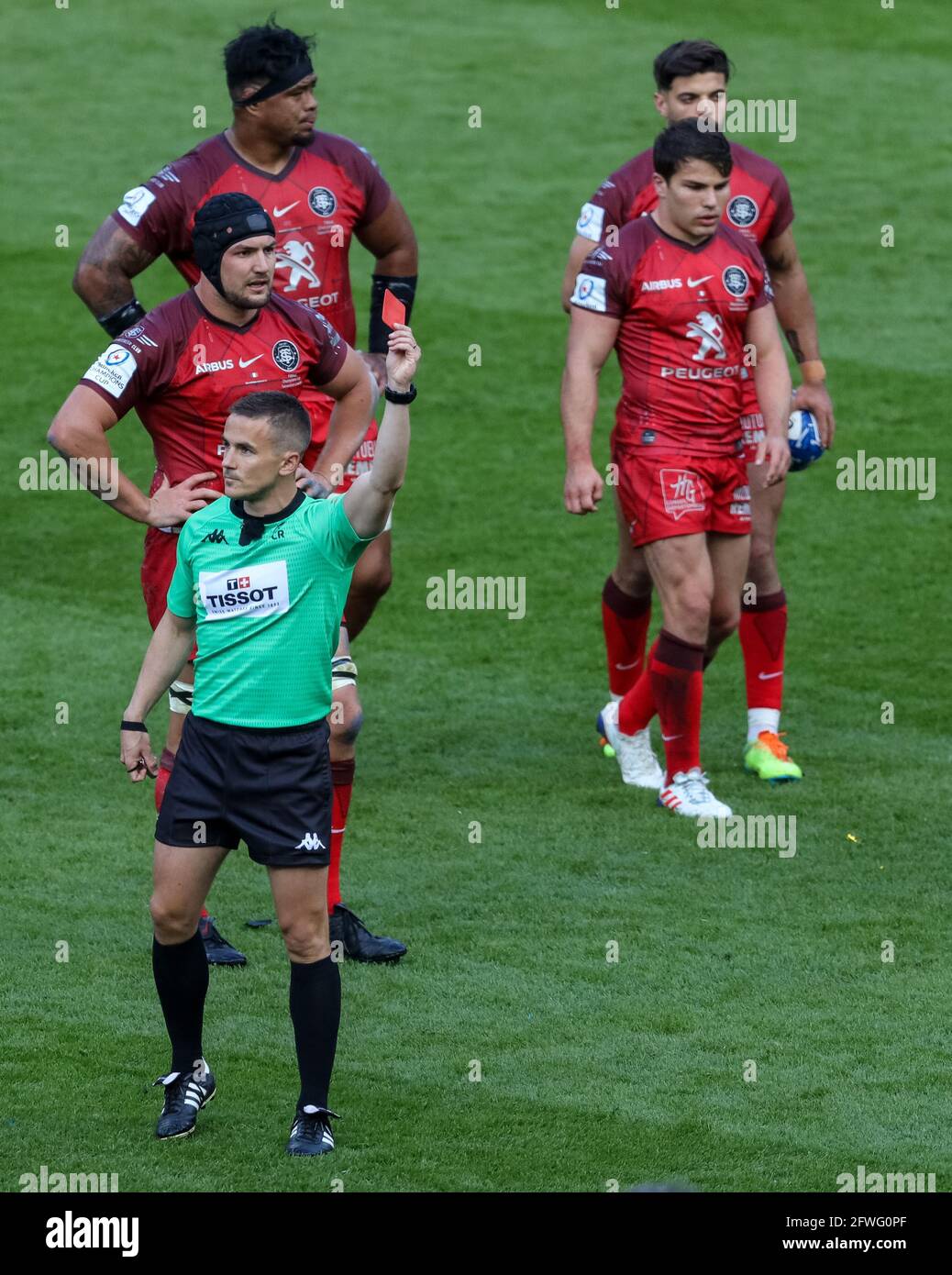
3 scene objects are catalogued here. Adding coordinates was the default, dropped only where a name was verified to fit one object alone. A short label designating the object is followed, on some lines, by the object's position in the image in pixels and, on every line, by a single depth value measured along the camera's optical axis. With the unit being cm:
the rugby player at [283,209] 1280
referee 970
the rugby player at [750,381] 1557
